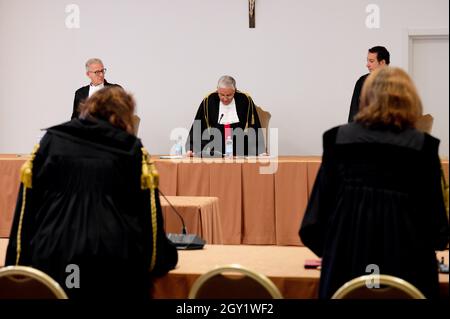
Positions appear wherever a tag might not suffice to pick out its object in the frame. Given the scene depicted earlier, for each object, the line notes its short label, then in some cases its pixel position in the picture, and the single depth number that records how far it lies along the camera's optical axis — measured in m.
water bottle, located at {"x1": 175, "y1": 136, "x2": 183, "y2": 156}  8.09
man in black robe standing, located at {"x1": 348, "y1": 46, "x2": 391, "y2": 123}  8.10
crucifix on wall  9.70
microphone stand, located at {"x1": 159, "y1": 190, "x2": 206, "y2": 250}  4.03
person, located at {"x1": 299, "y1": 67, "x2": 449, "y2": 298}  3.13
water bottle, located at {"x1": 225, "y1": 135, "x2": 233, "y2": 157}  7.99
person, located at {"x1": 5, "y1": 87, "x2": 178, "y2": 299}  3.27
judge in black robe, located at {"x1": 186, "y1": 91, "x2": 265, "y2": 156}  8.15
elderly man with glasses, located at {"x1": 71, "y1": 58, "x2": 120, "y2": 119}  8.59
